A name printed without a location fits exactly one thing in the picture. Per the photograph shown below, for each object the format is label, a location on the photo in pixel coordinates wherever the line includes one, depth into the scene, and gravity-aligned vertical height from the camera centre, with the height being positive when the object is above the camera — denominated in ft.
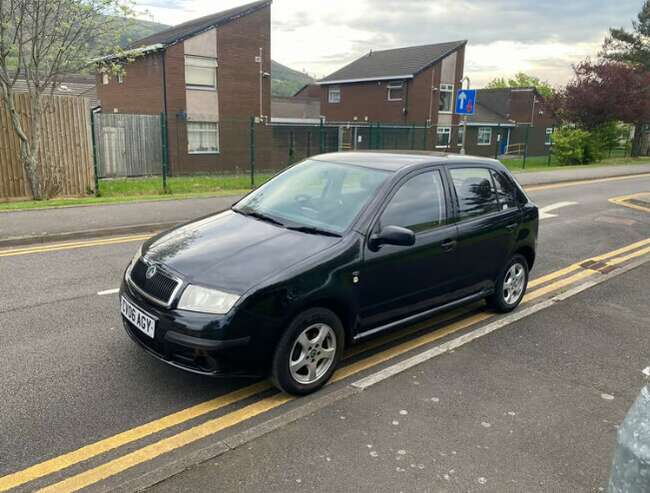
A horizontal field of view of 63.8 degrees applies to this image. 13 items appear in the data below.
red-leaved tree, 99.45 +7.18
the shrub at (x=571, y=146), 97.25 -2.24
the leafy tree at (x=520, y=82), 311.88 +29.91
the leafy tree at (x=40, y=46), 37.50 +5.45
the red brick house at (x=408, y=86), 117.91 +9.79
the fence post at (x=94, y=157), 41.88 -2.91
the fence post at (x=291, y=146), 82.99 -3.08
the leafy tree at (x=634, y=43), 144.56 +25.53
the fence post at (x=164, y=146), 44.96 -1.99
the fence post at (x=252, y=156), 49.20 -2.97
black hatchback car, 11.10 -3.24
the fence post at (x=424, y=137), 79.12 -1.09
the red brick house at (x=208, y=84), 78.28 +6.13
